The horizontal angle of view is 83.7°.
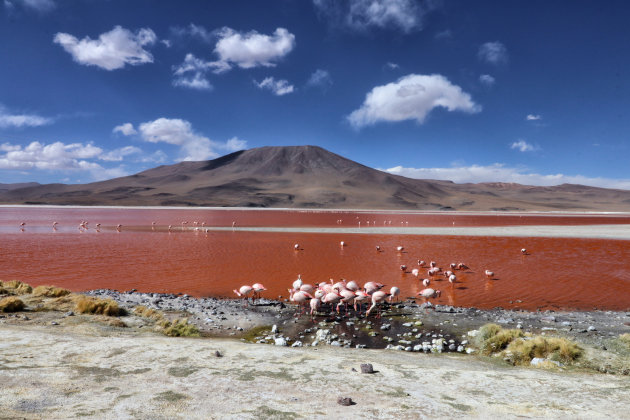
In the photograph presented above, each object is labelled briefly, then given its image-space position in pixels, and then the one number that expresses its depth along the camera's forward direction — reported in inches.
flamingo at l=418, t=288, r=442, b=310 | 506.6
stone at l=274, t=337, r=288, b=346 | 347.6
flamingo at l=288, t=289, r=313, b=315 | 451.8
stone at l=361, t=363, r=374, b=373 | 236.5
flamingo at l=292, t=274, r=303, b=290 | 510.5
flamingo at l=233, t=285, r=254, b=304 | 481.4
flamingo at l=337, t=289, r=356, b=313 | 437.7
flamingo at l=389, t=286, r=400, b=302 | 483.2
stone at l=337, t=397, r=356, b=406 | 186.4
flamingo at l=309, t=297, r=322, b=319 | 423.5
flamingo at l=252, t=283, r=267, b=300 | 493.4
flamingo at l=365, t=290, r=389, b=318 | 433.1
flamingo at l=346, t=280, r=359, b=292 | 487.0
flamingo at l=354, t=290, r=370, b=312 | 443.2
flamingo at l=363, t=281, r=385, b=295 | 486.3
